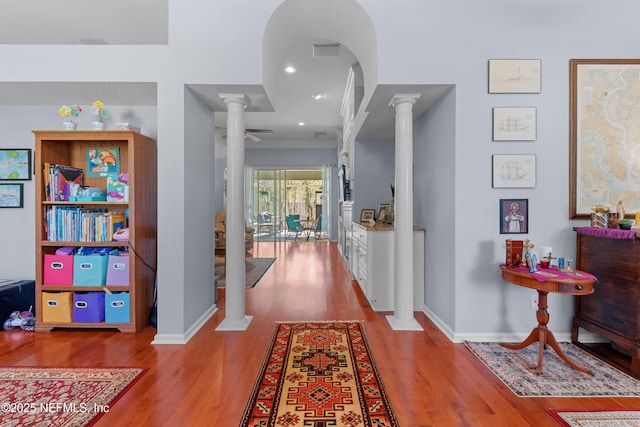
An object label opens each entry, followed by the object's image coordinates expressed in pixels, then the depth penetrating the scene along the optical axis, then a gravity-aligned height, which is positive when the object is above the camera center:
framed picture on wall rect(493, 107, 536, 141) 2.65 +0.75
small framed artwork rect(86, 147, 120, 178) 3.07 +0.50
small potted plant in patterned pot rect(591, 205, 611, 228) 2.41 -0.06
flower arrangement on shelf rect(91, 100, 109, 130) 2.87 +0.92
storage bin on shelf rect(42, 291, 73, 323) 2.86 -0.90
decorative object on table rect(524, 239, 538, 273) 2.28 -0.39
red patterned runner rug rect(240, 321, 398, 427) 1.70 -1.16
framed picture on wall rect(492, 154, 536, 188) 2.66 +0.34
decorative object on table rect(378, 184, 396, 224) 4.14 -0.08
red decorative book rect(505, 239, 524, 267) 2.42 -0.34
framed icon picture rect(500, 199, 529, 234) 2.67 -0.05
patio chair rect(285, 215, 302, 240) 9.07 -0.43
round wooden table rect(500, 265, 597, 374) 2.07 -0.54
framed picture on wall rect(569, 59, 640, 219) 2.61 +0.65
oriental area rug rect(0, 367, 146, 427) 1.71 -1.16
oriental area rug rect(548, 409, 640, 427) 1.66 -1.17
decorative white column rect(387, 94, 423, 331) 2.96 -0.06
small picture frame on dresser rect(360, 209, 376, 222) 4.97 -0.07
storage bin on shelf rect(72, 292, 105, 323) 2.87 -0.91
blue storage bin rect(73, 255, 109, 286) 2.86 -0.57
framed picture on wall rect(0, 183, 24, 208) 3.33 +0.17
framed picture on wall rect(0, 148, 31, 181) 3.31 +0.50
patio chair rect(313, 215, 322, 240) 9.32 -0.53
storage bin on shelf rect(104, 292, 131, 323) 2.86 -0.91
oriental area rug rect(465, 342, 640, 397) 1.96 -1.16
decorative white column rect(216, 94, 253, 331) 2.97 -0.09
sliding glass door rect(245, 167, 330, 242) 9.39 +0.21
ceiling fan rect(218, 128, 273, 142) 6.61 +1.64
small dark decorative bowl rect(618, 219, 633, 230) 2.26 -0.11
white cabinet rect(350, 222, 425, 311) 3.42 -0.66
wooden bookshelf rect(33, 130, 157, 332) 2.82 -0.11
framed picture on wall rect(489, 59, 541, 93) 2.65 +1.16
